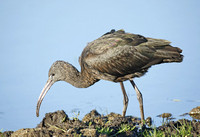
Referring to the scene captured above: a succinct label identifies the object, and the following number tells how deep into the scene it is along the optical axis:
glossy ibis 15.37
